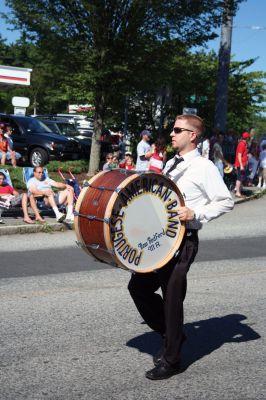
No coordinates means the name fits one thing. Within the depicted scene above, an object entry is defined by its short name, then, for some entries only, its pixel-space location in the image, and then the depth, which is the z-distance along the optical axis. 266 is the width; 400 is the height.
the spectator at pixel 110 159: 17.88
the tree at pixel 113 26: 19.02
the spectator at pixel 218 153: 18.42
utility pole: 20.89
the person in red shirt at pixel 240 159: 19.45
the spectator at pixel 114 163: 17.70
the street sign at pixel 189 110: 16.32
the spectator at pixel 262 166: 21.62
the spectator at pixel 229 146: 21.36
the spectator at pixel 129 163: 16.96
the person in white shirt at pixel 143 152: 17.47
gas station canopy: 22.97
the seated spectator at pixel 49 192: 13.35
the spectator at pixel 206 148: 19.59
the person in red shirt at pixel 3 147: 19.55
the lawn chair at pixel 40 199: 13.78
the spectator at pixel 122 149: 24.41
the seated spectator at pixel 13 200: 12.90
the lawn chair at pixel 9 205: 13.03
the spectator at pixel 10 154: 20.20
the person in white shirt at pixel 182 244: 4.94
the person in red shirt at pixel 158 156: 16.33
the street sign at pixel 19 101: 28.86
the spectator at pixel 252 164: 23.27
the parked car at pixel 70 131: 26.63
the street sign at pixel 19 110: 31.51
